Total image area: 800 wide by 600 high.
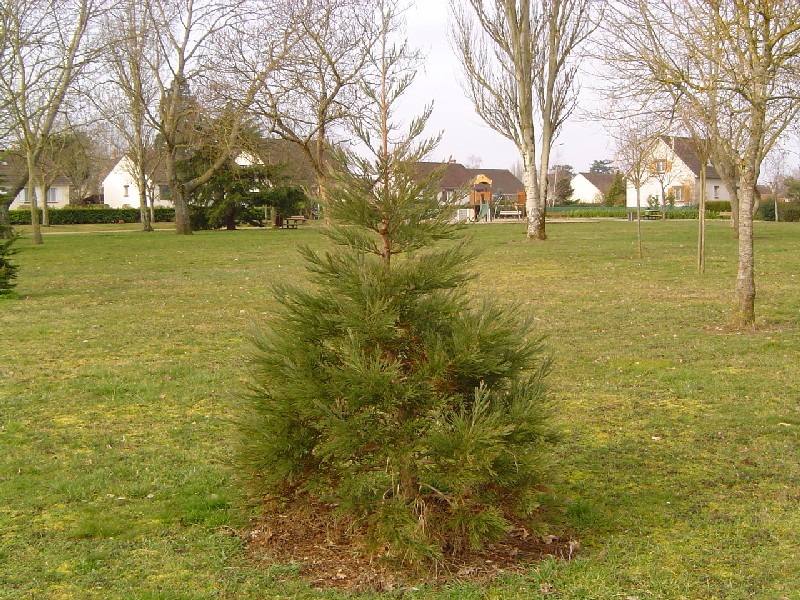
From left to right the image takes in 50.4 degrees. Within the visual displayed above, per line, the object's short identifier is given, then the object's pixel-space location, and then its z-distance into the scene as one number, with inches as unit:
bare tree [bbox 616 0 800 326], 409.1
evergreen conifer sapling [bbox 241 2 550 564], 168.4
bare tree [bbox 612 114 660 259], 882.8
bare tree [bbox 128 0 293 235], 1193.4
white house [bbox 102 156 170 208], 3492.4
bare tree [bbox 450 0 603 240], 1138.0
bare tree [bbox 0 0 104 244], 1005.2
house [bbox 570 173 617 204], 4210.1
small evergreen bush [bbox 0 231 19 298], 599.5
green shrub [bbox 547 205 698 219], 2383.1
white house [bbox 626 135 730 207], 2604.8
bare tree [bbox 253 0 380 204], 1153.4
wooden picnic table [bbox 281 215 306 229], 1833.5
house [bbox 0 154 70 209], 3064.2
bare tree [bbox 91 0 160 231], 1221.7
